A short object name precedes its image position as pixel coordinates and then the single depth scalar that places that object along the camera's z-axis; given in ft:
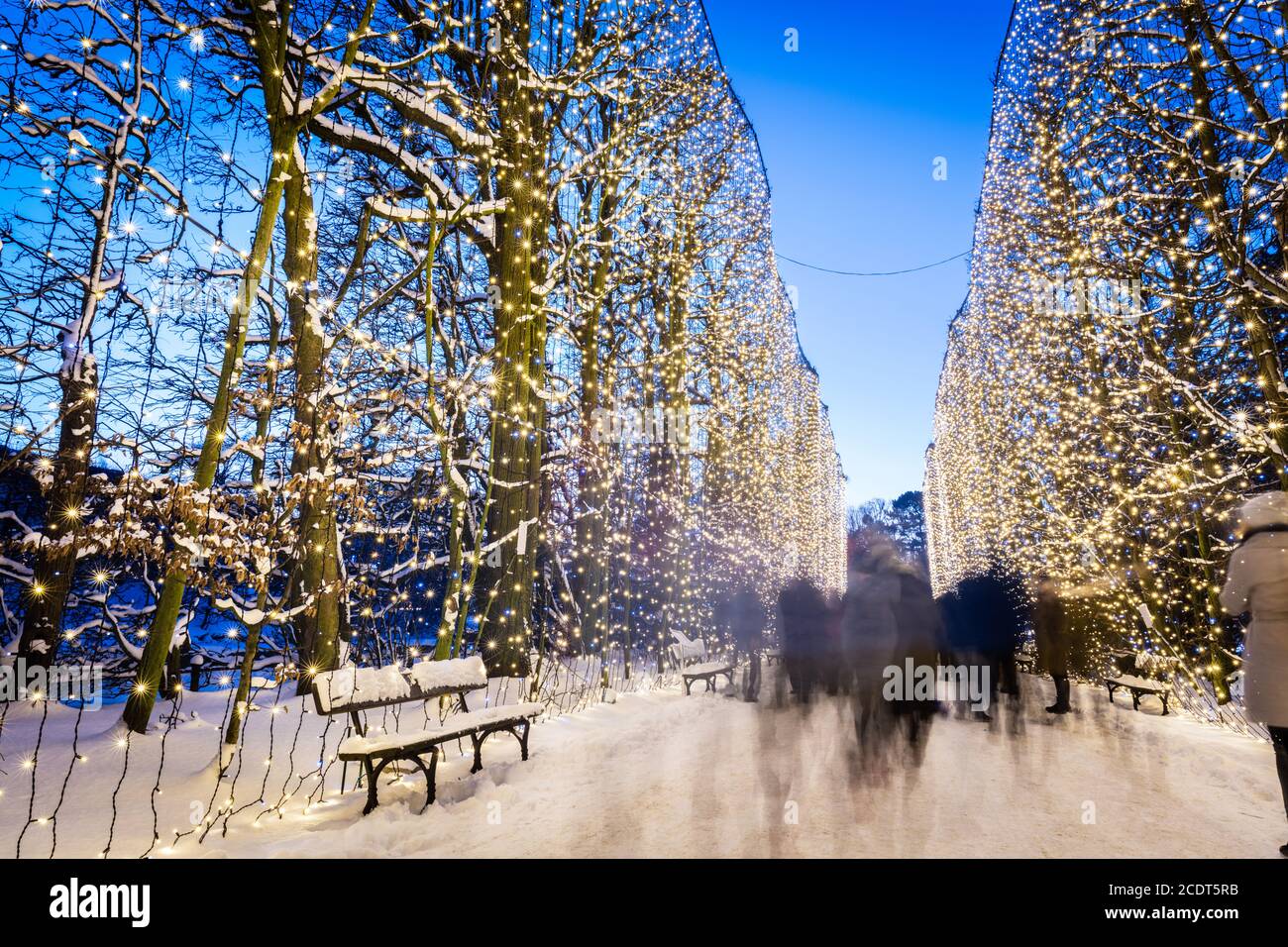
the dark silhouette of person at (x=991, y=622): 29.17
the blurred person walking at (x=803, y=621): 27.68
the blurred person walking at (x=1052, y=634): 26.18
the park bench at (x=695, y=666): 33.01
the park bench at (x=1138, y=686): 25.82
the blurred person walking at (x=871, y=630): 19.60
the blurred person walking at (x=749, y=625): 32.99
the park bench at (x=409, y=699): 12.77
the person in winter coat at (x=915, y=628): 19.86
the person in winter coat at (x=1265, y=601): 10.55
